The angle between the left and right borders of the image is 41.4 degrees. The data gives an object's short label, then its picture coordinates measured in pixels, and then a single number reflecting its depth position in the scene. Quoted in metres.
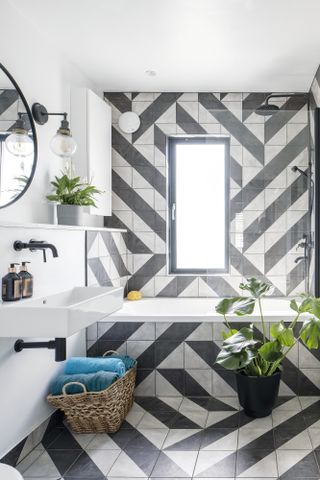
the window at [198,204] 3.60
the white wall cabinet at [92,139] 3.37
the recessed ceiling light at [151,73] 3.53
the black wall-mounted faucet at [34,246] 2.25
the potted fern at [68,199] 2.81
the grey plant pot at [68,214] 2.83
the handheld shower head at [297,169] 3.41
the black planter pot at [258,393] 2.71
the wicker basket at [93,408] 2.46
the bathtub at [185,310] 3.00
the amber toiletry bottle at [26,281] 2.22
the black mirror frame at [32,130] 2.32
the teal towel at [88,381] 2.49
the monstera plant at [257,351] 2.57
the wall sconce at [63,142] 2.60
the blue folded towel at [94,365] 2.67
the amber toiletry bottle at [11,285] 2.09
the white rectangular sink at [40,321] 1.82
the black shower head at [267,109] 3.46
